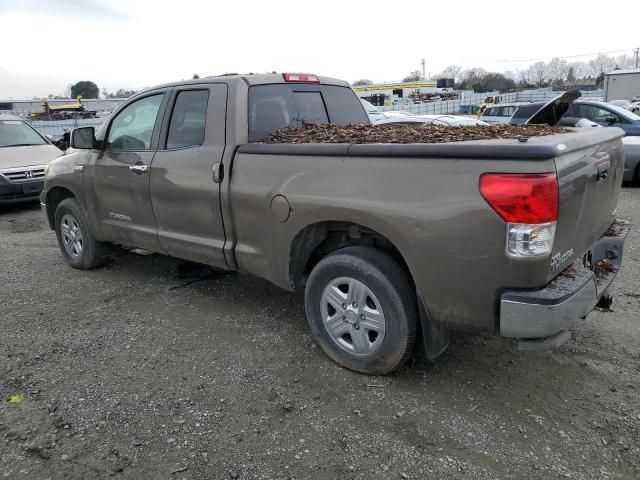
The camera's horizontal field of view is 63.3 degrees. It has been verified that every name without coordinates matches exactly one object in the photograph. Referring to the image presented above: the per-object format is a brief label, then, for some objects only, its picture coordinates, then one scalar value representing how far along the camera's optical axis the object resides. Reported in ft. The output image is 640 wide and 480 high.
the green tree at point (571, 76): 293.96
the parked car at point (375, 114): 46.07
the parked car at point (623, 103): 92.78
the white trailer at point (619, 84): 106.52
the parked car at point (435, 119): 33.78
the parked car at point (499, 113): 56.80
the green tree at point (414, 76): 360.69
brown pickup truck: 8.44
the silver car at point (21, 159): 30.42
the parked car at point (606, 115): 35.78
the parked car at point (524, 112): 41.84
